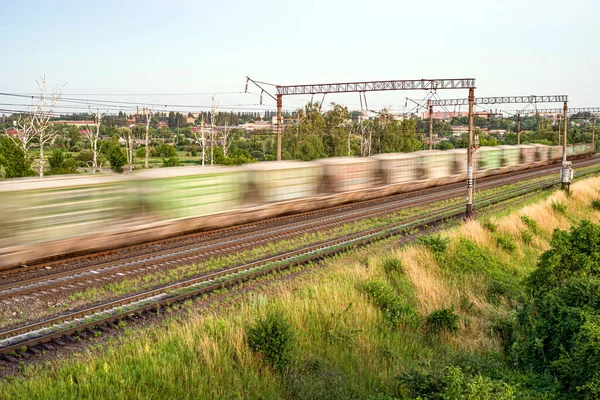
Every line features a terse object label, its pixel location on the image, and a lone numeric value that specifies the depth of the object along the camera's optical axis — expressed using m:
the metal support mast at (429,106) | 40.10
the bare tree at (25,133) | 42.52
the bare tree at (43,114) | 42.81
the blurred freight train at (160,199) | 15.22
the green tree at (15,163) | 36.78
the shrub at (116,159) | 52.78
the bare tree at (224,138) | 64.50
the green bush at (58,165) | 41.54
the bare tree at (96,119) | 51.34
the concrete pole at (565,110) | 46.21
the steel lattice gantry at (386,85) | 33.77
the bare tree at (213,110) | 63.83
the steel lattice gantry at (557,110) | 53.22
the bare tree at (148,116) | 56.09
